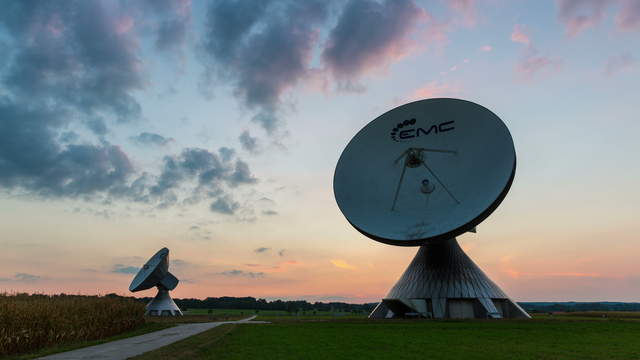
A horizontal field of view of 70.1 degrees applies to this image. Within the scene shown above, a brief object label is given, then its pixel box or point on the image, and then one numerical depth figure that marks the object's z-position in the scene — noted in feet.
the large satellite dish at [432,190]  120.26
